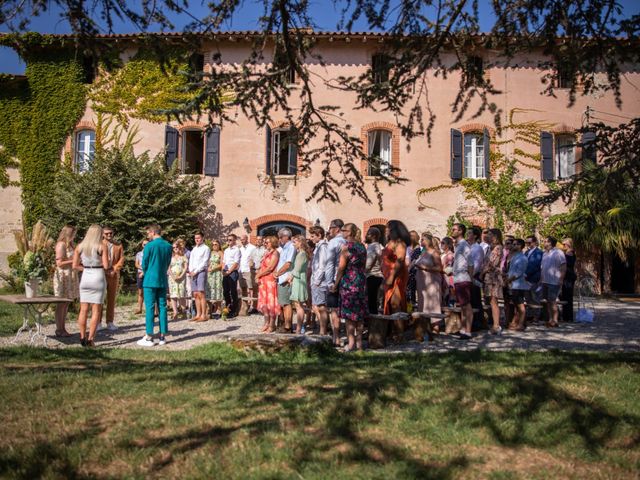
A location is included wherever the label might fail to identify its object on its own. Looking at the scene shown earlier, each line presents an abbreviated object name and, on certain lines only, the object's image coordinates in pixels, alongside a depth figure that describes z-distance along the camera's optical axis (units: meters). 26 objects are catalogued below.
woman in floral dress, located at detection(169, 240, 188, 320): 11.90
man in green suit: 8.48
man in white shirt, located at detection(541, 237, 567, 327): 10.63
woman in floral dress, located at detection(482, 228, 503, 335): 9.89
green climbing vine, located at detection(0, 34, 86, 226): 19.52
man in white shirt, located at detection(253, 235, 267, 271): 13.55
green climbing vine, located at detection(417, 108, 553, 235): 19.17
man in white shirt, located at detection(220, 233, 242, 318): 12.77
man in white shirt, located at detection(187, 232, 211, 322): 11.62
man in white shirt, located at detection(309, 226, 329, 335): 8.80
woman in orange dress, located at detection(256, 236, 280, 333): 10.08
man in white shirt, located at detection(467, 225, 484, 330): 9.98
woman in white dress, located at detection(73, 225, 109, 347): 8.02
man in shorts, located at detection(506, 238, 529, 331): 9.91
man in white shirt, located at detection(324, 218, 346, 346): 8.40
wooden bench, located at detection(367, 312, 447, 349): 8.19
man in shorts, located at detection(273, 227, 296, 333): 9.88
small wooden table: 8.05
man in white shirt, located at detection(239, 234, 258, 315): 13.47
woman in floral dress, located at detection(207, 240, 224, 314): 12.36
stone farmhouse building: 19.30
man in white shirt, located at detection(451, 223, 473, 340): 9.26
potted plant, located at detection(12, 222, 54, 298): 9.02
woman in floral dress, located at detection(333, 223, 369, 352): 7.94
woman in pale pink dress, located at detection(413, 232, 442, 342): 9.23
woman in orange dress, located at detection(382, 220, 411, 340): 8.60
